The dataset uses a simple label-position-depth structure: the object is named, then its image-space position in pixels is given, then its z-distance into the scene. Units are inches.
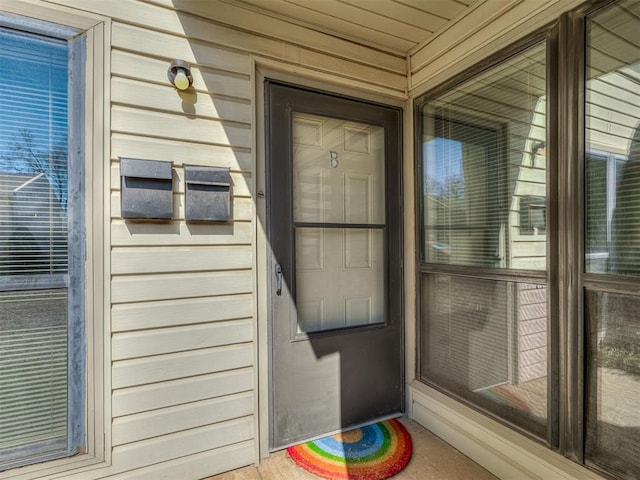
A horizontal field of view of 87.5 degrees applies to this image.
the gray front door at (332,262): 76.4
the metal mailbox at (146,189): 61.7
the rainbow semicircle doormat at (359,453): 69.0
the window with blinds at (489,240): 63.6
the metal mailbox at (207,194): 66.2
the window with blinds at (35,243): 57.1
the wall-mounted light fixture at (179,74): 64.2
